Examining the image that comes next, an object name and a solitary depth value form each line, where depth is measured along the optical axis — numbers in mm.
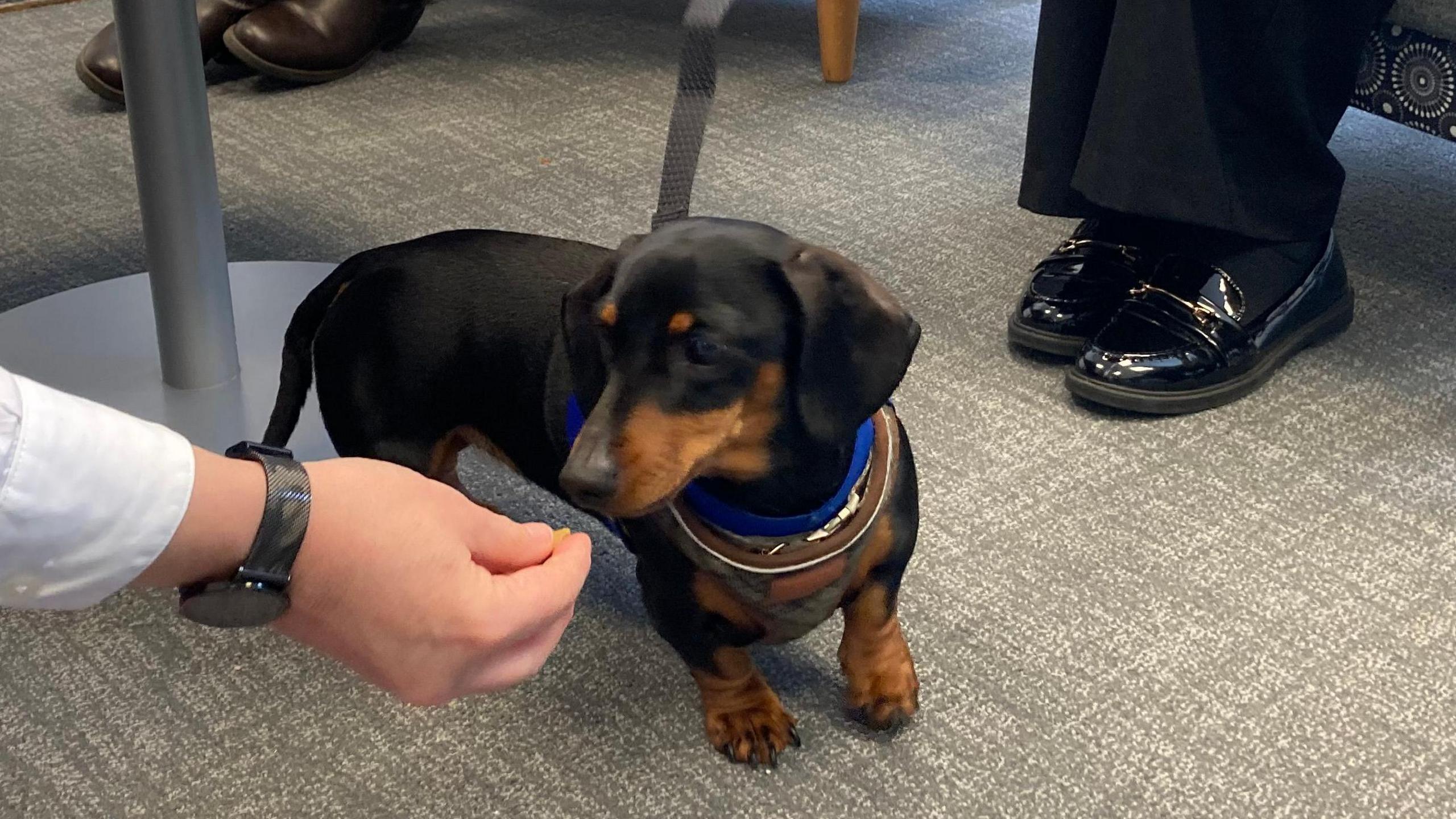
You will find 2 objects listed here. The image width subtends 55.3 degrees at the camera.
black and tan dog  770
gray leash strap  939
